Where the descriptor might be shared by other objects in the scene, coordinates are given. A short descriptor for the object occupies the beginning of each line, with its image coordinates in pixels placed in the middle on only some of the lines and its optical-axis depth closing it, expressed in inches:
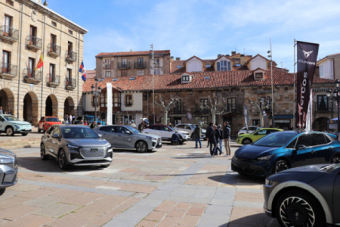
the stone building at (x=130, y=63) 1955.0
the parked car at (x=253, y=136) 731.9
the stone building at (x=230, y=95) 1330.0
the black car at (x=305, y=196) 133.9
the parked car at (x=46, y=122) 924.0
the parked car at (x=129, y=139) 546.9
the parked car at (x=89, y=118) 1242.9
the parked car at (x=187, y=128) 974.4
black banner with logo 425.1
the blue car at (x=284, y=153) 287.1
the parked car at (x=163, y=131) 794.3
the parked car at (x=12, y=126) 737.6
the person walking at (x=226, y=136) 505.4
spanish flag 1060.7
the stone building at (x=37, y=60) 1013.8
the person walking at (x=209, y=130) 528.5
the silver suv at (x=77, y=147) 336.8
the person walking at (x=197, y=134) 680.4
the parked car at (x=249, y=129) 1036.3
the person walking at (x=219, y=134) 518.3
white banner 782.0
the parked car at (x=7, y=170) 201.9
